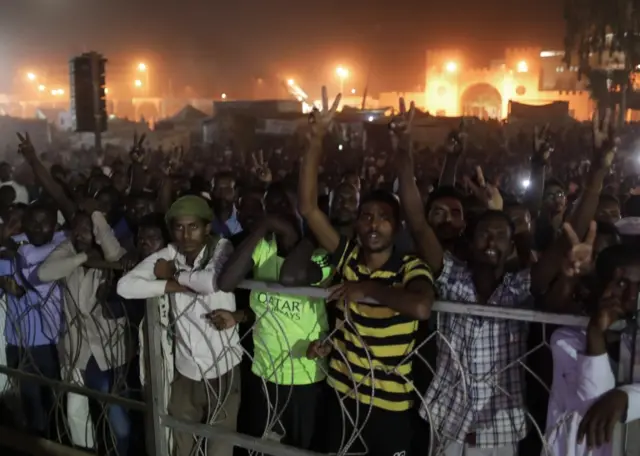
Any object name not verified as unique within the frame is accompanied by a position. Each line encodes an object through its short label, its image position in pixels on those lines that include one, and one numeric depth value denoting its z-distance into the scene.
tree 28.42
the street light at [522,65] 58.62
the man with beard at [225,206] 5.35
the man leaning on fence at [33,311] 4.38
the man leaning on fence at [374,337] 3.02
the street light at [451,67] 60.62
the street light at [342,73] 76.44
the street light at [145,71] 77.25
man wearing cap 3.53
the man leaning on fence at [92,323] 3.98
